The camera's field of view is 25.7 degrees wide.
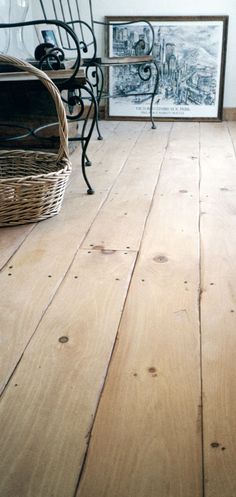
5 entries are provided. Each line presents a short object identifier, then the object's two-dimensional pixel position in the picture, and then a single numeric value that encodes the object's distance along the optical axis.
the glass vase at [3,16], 2.76
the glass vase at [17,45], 2.50
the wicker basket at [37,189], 1.56
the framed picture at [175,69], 3.27
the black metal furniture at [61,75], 1.72
